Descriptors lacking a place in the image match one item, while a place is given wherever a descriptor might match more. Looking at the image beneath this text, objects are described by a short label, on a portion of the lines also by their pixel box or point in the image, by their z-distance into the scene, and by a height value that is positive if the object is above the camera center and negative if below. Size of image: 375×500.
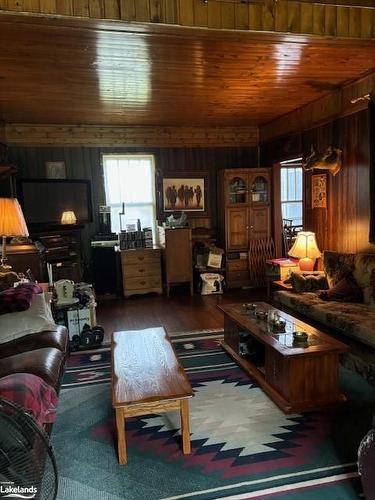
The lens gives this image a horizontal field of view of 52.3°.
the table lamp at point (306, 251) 4.61 -0.51
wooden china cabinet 6.11 -0.05
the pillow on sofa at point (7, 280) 3.41 -0.54
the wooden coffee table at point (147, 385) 2.02 -0.94
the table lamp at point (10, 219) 3.44 +0.02
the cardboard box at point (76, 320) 3.78 -1.01
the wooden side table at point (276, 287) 4.46 -0.93
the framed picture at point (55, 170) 5.82 +0.75
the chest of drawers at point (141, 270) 5.88 -0.85
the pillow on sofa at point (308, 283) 4.17 -0.81
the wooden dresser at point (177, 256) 5.89 -0.64
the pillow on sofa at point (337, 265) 3.93 -0.61
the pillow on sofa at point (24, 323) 2.65 -0.73
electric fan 1.11 -0.71
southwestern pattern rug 1.89 -1.35
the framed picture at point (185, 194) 6.27 +0.33
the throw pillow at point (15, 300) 2.79 -0.58
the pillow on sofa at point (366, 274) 3.59 -0.66
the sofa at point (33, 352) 1.78 -0.82
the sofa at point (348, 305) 2.95 -0.91
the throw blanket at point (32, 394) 1.66 -0.79
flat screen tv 5.50 +0.30
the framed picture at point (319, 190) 4.75 +0.23
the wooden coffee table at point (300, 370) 2.50 -1.08
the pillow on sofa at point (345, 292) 3.73 -0.83
